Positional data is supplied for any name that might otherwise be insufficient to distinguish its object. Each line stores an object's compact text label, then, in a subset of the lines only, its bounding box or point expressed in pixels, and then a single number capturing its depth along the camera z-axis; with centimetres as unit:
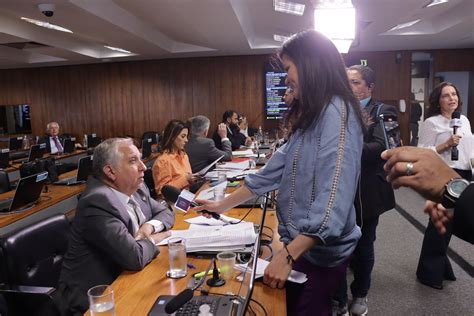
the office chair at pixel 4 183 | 398
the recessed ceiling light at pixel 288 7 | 478
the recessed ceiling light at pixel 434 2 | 495
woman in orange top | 355
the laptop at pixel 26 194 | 297
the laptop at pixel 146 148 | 582
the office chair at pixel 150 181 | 385
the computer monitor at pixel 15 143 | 728
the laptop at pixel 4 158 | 547
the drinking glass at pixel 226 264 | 146
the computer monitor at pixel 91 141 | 778
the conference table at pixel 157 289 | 127
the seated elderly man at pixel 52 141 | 708
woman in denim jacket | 124
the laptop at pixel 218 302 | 100
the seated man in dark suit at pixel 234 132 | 641
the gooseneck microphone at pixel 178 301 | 104
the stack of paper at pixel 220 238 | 168
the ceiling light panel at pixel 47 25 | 568
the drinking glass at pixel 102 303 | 122
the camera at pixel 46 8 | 417
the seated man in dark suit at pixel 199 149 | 431
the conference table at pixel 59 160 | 532
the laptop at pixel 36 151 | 594
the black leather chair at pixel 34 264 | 170
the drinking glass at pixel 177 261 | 149
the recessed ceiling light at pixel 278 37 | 706
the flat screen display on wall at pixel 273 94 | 890
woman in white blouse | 290
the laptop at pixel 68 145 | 695
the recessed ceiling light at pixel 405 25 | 650
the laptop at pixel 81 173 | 405
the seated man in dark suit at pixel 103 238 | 160
